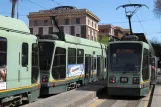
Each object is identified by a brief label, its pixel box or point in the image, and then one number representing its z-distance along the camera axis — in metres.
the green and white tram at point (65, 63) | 15.02
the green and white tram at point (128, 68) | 14.80
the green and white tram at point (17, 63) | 9.61
